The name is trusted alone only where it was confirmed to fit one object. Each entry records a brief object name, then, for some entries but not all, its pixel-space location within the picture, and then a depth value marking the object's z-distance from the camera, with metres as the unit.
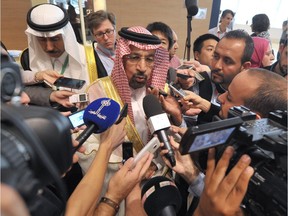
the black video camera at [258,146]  0.56
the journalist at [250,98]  0.96
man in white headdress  1.71
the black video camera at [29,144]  0.31
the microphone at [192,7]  1.74
